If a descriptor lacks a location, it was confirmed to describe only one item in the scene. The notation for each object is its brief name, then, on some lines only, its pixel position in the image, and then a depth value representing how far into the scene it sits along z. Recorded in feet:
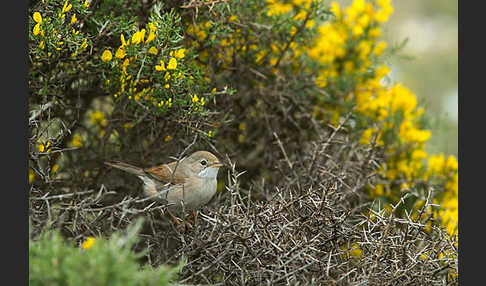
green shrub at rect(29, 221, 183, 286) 13.19
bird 23.15
